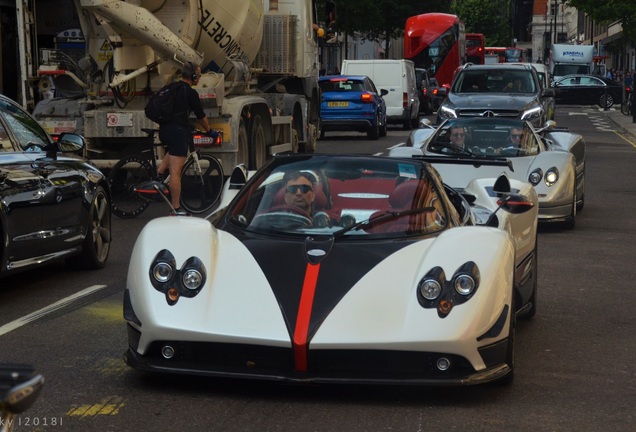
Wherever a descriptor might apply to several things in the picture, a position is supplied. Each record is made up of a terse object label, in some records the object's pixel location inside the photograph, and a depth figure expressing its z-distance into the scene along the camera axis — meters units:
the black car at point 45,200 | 9.26
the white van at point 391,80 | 39.03
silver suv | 23.73
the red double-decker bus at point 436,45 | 57.97
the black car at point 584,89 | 60.31
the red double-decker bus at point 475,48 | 75.56
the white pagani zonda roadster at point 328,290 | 6.04
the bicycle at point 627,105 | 49.15
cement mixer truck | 16.75
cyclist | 15.12
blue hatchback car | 33.50
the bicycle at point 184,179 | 15.35
